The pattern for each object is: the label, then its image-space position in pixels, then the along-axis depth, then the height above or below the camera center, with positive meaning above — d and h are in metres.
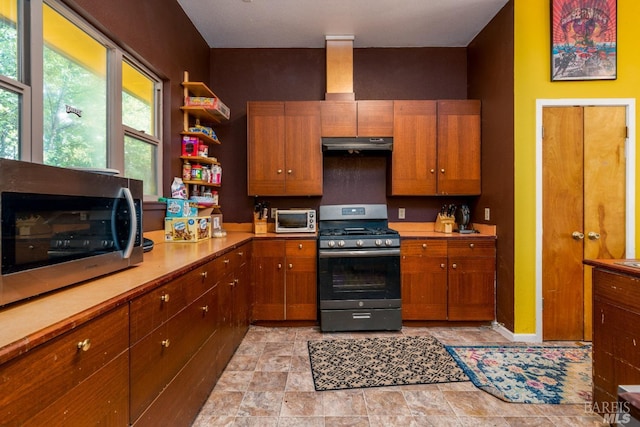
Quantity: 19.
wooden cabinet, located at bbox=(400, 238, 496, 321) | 3.06 -0.65
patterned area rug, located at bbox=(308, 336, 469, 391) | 2.15 -1.12
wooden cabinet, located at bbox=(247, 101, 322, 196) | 3.30 +0.66
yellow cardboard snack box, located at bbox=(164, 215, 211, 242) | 2.48 -0.14
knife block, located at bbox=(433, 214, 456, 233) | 3.33 -0.14
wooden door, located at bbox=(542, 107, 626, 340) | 2.72 +0.06
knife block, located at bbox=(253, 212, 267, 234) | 3.36 -0.16
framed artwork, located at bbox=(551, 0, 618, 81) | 2.71 +1.46
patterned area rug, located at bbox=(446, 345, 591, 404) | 2.00 -1.13
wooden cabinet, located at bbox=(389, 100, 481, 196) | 3.31 +0.69
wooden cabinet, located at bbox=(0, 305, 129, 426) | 0.71 -0.44
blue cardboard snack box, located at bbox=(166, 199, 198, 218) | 2.59 +0.02
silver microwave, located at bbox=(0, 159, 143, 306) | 0.88 -0.05
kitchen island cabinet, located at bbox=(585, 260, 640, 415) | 1.55 -0.60
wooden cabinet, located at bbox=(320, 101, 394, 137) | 3.31 +0.96
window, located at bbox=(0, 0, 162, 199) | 1.46 +0.66
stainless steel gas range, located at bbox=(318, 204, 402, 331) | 2.97 -0.66
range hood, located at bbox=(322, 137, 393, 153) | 3.25 +0.68
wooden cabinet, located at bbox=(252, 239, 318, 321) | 3.09 -0.66
